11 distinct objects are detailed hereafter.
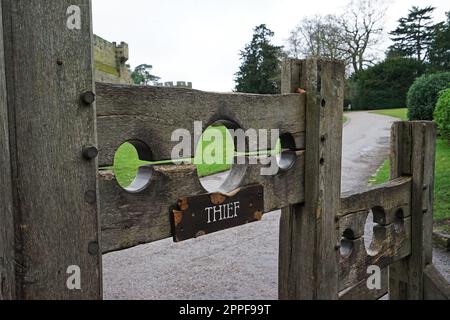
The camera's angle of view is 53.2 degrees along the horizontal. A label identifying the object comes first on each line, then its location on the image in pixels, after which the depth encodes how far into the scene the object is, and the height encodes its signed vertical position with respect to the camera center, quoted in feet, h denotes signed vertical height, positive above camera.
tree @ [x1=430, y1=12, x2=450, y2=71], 123.54 +17.43
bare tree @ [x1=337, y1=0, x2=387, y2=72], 115.14 +19.41
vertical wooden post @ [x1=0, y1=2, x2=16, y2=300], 3.37 -0.73
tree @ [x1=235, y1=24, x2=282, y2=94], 110.01 +12.27
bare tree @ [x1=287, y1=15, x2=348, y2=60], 107.65 +18.26
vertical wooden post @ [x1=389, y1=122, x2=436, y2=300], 8.81 -1.39
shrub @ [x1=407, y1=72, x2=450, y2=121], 53.01 +2.17
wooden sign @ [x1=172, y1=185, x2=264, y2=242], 4.94 -1.13
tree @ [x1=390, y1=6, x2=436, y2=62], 146.72 +26.23
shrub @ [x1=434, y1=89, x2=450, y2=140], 39.83 -0.01
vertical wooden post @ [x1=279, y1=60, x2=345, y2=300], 6.24 -1.11
